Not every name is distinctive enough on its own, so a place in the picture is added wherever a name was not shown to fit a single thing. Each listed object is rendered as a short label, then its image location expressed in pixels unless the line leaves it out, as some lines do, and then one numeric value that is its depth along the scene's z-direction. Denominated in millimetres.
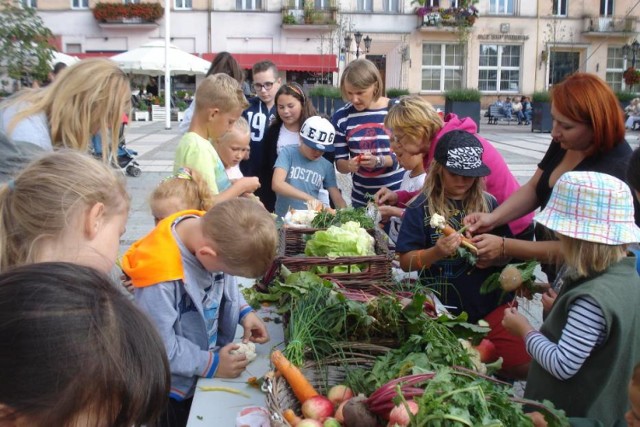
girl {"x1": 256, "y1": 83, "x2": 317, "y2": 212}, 4363
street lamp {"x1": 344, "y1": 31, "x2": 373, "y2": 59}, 24078
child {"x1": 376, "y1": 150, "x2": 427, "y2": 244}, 3486
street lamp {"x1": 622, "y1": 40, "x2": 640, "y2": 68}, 25302
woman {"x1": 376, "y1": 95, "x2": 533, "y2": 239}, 3120
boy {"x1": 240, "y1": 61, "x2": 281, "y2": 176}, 4805
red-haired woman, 2527
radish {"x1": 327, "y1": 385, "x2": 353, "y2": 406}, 1739
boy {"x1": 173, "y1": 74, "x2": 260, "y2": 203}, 3242
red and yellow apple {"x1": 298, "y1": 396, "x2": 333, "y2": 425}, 1632
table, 1834
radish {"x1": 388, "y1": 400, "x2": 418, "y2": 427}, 1458
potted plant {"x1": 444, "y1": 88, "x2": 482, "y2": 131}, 20438
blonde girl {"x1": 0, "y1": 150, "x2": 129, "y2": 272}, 1700
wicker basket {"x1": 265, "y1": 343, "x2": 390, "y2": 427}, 1692
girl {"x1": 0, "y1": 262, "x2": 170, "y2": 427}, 897
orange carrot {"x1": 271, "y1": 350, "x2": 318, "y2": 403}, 1730
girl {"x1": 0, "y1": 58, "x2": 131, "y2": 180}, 2541
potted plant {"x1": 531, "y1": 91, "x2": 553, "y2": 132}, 21922
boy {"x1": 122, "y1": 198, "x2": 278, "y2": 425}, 1965
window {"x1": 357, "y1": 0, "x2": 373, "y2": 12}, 33344
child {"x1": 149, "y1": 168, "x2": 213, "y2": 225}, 2926
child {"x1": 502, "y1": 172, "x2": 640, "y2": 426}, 1838
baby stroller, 10000
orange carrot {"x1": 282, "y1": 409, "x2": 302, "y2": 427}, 1592
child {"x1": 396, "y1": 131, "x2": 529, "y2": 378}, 2701
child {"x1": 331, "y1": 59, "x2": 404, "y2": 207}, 4121
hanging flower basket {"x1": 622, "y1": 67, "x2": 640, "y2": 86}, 25672
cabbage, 2703
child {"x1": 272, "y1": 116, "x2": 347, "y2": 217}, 3939
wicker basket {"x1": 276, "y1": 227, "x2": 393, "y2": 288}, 2391
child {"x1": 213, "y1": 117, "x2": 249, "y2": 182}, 3660
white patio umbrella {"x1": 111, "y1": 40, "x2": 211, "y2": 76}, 21859
